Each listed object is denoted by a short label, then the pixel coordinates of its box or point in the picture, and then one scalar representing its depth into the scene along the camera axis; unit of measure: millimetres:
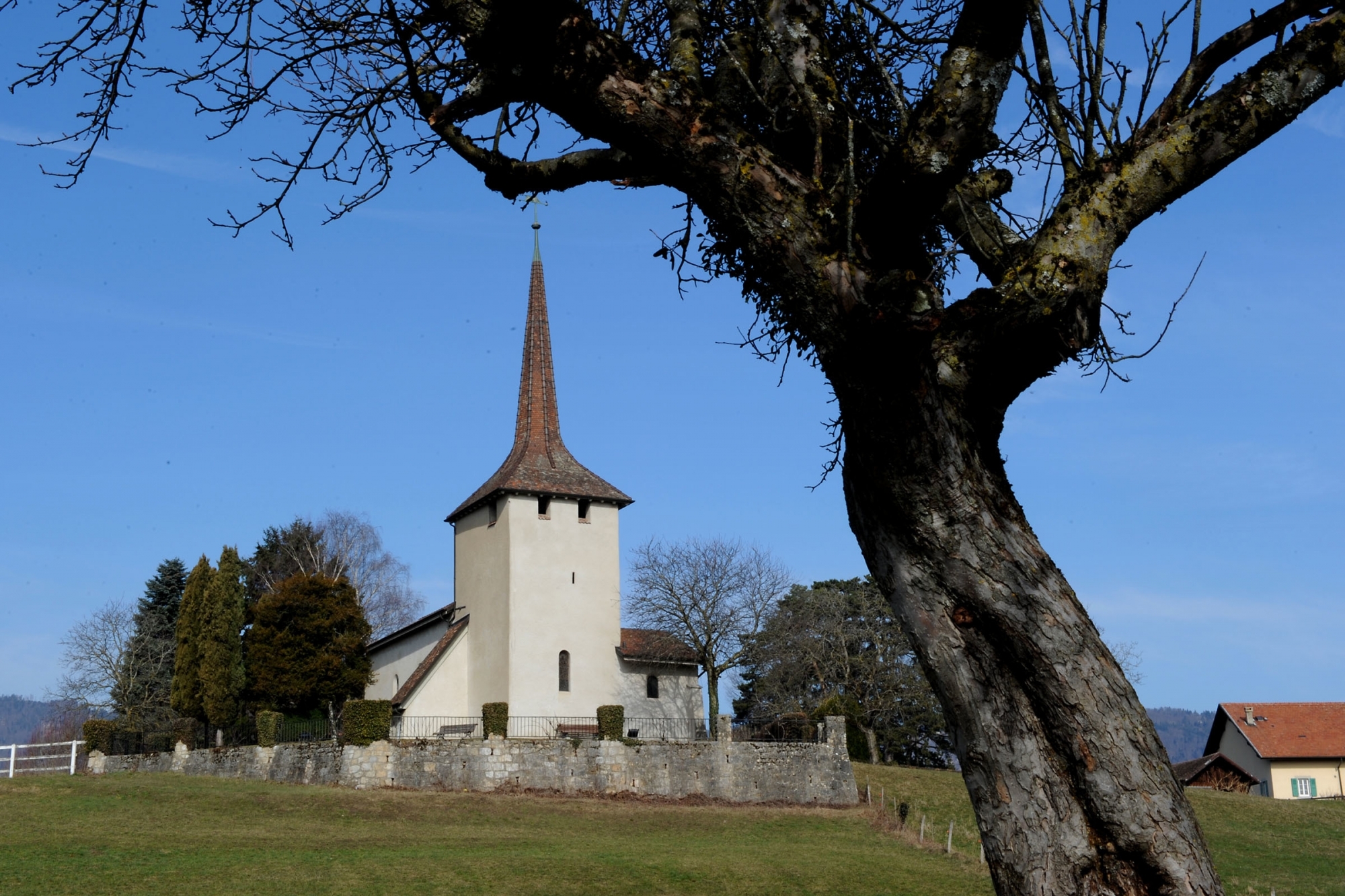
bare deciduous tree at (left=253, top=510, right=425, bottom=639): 57562
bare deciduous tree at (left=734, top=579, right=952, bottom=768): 51688
